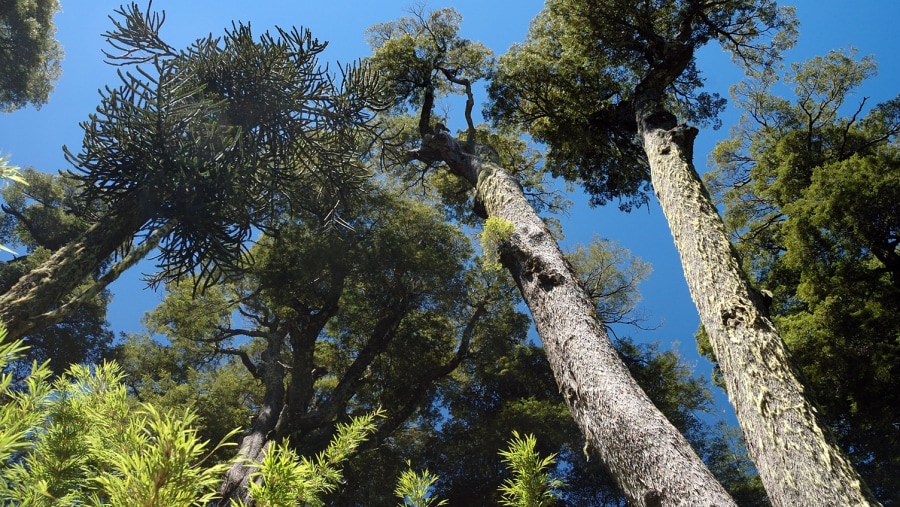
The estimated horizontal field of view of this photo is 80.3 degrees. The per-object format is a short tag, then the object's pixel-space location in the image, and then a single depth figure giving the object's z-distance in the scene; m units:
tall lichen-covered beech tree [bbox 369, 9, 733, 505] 2.85
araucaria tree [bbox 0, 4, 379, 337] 5.45
